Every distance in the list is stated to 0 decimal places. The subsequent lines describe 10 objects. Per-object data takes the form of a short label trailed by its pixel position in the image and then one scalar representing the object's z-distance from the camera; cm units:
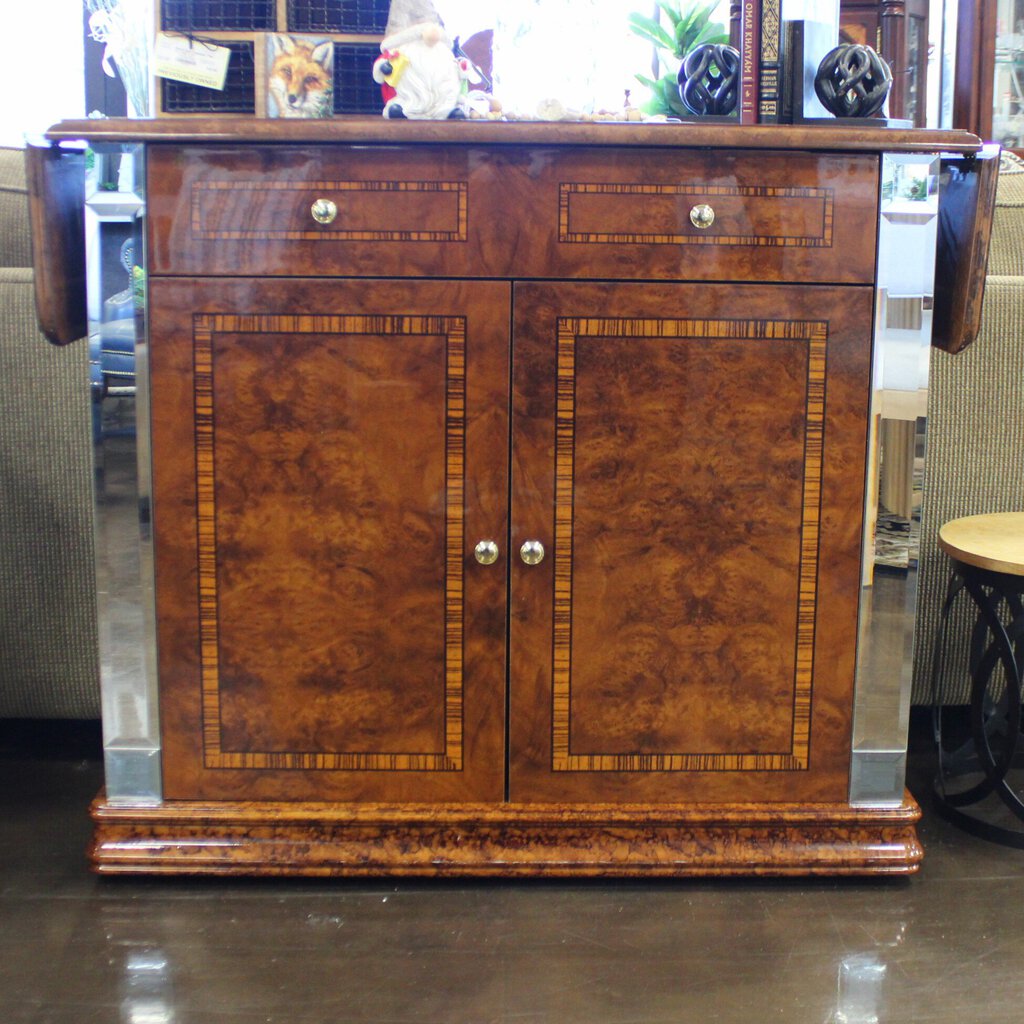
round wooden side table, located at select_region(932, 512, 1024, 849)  155
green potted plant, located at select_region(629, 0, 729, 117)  197
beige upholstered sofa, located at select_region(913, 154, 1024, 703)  188
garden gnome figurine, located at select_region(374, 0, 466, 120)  143
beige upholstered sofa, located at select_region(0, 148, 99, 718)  184
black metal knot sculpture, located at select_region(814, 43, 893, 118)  143
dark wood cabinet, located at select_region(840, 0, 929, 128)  259
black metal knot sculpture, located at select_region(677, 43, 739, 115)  152
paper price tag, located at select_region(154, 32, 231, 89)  148
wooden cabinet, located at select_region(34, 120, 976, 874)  138
